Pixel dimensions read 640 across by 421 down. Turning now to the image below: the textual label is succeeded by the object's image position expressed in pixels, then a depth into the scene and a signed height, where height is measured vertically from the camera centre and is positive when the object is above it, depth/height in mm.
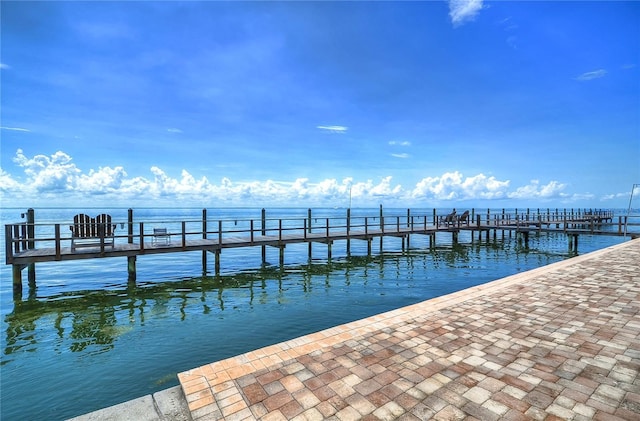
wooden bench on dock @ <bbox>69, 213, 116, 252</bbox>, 11805 -926
